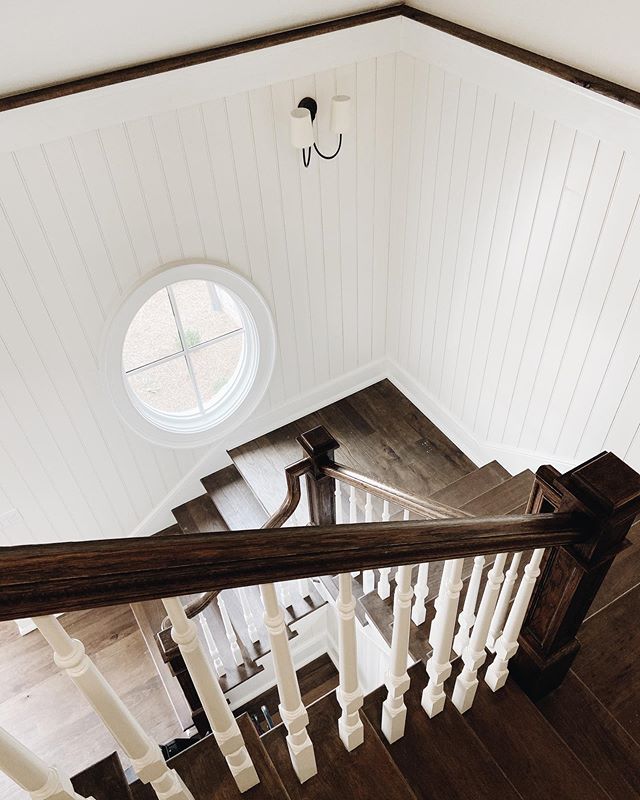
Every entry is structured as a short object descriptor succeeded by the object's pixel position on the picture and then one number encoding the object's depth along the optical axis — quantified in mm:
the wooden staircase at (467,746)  1191
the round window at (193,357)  3453
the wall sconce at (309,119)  2973
